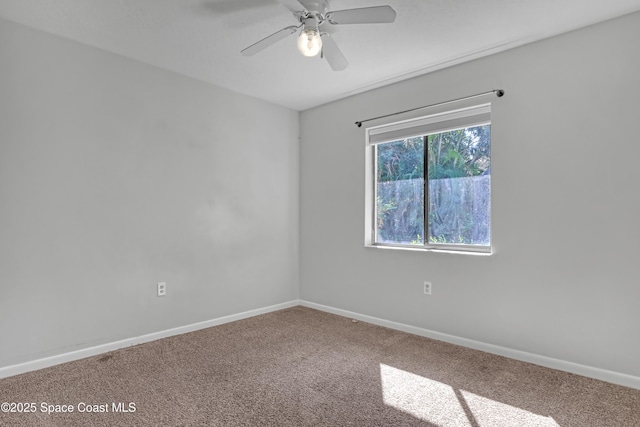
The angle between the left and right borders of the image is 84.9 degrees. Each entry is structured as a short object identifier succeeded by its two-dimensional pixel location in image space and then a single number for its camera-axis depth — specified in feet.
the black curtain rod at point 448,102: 8.96
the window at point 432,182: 9.63
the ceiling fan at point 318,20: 6.04
